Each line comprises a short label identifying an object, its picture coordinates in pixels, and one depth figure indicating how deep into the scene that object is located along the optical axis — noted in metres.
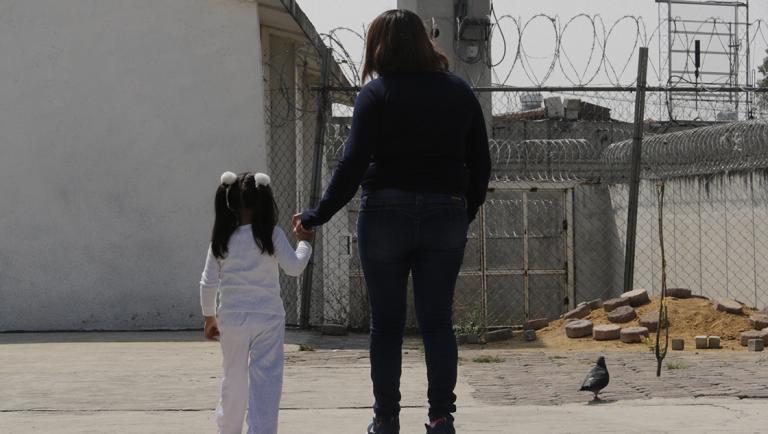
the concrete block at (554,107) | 26.05
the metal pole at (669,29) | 27.17
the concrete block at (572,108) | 25.83
